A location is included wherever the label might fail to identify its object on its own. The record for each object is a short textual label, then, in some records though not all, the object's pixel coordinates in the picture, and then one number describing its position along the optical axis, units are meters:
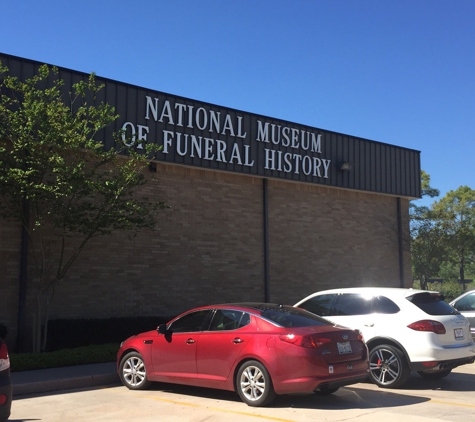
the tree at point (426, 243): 31.05
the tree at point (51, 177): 12.62
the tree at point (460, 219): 32.50
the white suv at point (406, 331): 9.91
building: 15.59
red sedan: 8.30
